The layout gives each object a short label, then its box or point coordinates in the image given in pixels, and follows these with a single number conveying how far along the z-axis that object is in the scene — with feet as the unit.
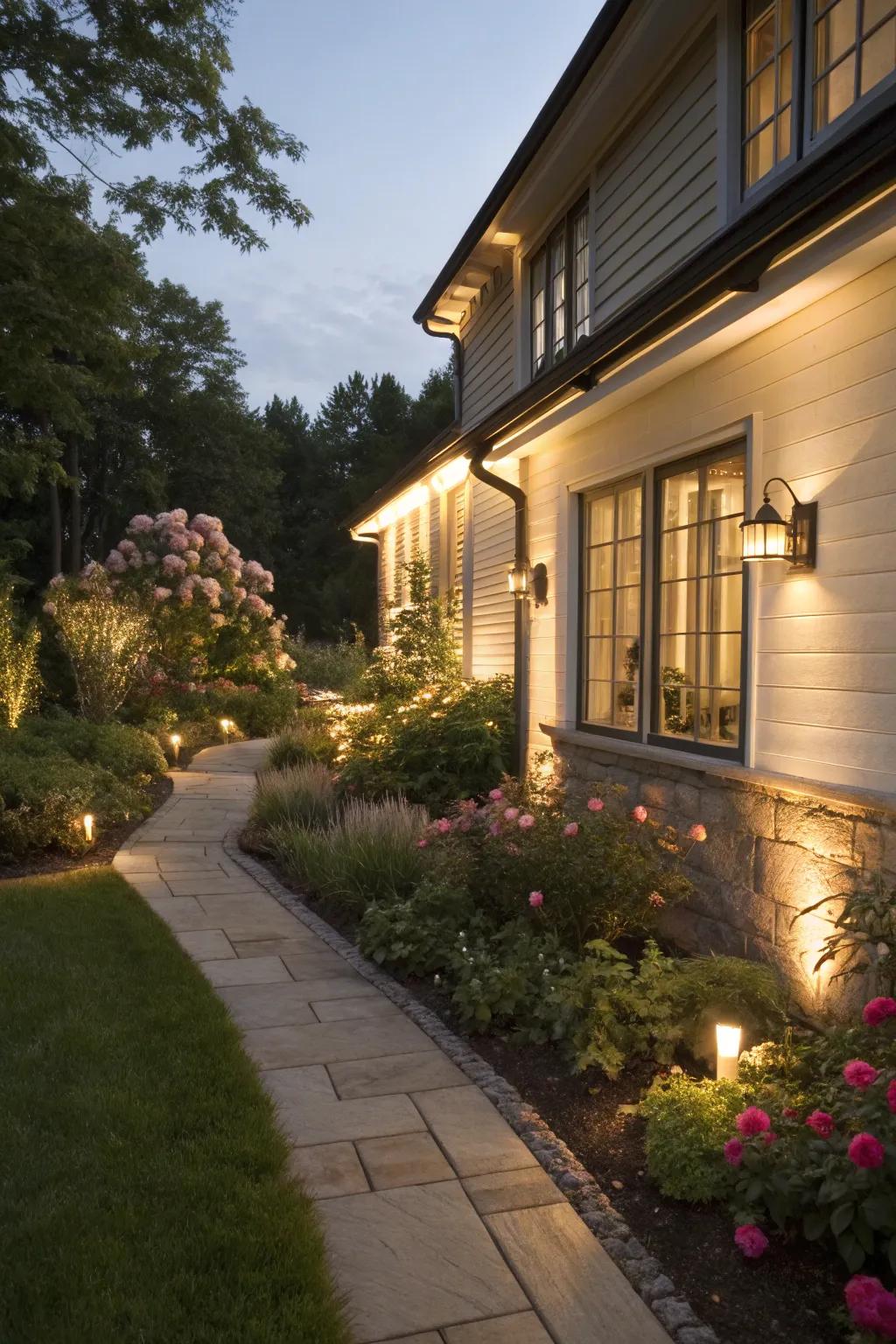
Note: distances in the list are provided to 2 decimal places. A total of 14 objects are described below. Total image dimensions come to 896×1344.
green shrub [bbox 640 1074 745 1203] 8.84
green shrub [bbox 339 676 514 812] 24.17
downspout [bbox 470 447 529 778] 23.29
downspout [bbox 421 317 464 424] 38.27
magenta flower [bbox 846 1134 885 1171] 6.99
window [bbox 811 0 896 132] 13.83
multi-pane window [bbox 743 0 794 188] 15.93
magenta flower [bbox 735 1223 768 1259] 7.82
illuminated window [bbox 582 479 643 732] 18.22
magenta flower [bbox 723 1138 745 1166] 8.34
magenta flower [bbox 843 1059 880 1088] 7.74
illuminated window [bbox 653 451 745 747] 14.89
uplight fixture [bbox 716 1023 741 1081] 10.09
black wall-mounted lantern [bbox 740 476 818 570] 12.46
